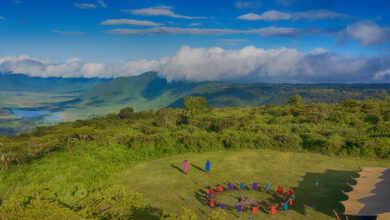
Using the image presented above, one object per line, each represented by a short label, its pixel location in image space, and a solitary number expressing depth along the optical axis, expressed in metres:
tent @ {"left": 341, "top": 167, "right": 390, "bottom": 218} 11.71
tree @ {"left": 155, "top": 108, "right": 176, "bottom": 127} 50.25
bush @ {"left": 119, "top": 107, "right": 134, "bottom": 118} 84.86
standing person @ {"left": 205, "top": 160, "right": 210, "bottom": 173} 20.83
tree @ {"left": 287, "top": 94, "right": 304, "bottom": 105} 88.86
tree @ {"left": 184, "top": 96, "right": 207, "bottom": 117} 59.31
